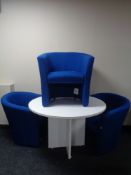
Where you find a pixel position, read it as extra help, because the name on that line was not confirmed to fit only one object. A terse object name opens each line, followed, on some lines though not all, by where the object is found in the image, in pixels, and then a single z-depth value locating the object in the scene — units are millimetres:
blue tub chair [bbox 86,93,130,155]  2689
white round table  2422
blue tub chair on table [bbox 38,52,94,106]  2559
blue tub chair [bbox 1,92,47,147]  2790
